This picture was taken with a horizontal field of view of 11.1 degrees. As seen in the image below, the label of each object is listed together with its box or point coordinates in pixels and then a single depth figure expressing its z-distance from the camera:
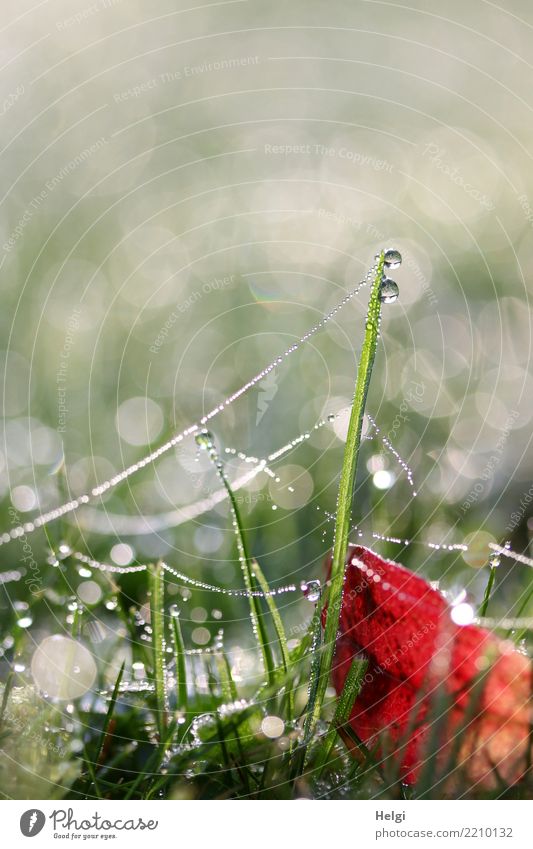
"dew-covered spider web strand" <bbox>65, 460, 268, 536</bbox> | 0.49
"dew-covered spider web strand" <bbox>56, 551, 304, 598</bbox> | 0.47
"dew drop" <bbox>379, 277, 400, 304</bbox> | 0.40
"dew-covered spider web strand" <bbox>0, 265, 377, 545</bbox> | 0.48
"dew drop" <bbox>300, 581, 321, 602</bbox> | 0.41
